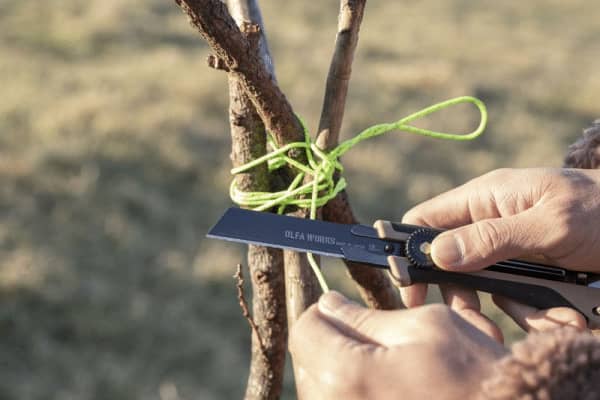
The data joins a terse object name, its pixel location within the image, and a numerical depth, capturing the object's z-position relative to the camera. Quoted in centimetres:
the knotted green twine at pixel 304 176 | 54
